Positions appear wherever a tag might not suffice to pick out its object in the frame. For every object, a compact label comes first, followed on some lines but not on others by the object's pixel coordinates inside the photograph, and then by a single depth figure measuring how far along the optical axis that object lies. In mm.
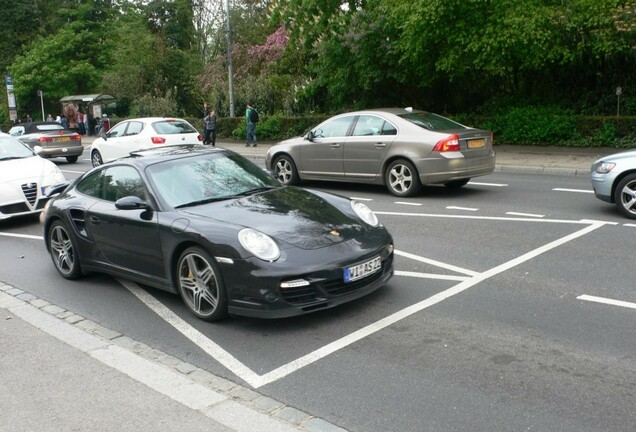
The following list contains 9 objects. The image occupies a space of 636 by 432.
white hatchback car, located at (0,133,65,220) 10906
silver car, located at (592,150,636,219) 9219
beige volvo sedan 11453
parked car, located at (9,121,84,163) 23539
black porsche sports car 5344
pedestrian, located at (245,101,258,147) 26094
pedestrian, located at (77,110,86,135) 41938
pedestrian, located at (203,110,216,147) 27203
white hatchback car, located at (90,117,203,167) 19297
